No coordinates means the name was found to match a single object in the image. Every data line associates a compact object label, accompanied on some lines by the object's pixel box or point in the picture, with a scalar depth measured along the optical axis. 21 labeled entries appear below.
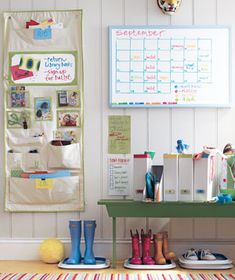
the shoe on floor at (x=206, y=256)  3.13
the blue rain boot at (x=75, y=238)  3.20
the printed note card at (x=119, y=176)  3.36
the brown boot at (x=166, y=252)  3.21
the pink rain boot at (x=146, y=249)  3.15
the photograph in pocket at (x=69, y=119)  3.38
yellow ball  3.21
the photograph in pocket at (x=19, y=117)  3.40
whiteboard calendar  3.35
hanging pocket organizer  3.38
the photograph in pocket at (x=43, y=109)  3.39
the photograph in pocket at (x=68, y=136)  3.38
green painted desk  3.03
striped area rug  2.87
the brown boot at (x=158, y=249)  3.14
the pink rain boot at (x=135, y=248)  3.17
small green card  3.38
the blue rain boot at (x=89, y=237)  3.19
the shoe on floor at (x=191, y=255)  3.14
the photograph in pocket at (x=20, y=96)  3.40
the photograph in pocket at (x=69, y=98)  3.38
